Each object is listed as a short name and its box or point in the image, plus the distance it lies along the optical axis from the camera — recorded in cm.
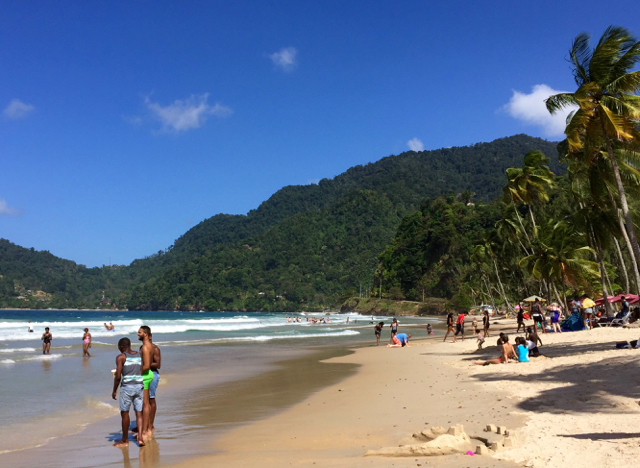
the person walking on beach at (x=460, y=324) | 2544
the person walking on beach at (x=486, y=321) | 2317
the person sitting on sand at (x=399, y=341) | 2427
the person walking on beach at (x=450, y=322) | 2440
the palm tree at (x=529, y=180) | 3262
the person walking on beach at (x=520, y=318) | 2464
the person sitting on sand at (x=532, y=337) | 1351
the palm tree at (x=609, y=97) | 1441
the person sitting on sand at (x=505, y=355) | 1309
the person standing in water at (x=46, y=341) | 2244
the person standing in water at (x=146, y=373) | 740
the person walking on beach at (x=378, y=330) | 2617
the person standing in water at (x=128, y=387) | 725
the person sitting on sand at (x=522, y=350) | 1281
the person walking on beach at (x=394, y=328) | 2607
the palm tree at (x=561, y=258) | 2700
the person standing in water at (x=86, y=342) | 2119
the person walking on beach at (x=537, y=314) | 2186
